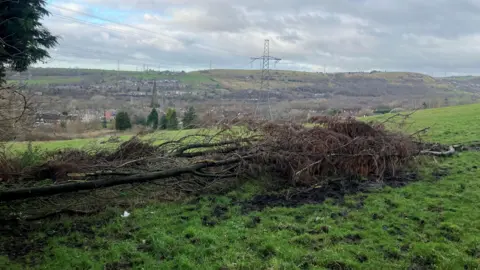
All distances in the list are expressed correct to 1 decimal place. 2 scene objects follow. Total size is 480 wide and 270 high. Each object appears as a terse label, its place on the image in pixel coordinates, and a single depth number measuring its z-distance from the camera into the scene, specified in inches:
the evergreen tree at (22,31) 373.1
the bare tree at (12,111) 278.2
